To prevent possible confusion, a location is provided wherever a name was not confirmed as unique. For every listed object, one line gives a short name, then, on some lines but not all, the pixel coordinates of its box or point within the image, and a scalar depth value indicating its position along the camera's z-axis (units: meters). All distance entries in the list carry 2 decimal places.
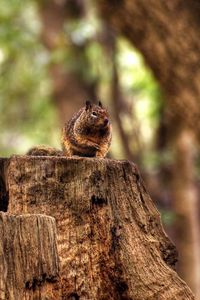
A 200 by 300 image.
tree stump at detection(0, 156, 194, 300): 8.80
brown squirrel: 10.24
